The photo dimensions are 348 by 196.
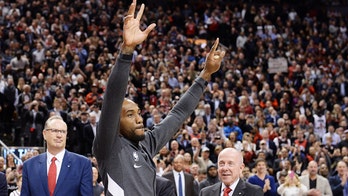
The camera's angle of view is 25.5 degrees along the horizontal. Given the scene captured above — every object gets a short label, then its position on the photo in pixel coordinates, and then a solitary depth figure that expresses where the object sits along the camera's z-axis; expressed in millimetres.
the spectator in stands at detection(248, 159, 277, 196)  12133
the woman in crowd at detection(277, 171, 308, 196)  12350
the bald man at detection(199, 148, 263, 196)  5961
